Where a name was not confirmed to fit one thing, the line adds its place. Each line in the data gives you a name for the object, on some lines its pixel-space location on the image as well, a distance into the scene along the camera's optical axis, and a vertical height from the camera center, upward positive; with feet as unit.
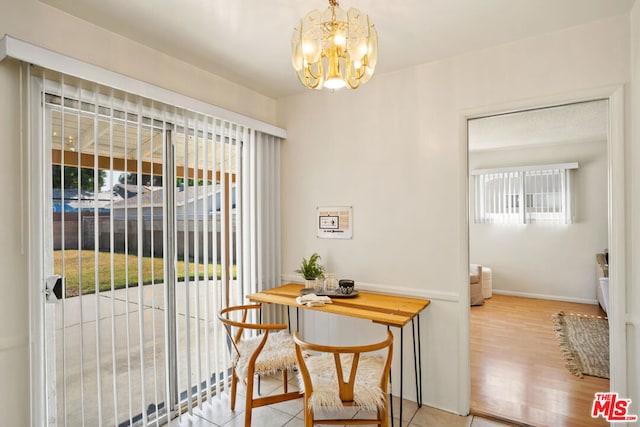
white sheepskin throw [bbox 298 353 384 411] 6.05 -3.21
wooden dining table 7.22 -2.20
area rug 10.28 -4.82
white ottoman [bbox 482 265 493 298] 18.80 -4.00
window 18.11 +0.88
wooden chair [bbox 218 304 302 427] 7.08 -3.19
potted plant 9.32 -1.63
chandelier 4.82 +2.43
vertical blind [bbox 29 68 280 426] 6.23 -0.69
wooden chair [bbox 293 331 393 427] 5.89 -3.23
